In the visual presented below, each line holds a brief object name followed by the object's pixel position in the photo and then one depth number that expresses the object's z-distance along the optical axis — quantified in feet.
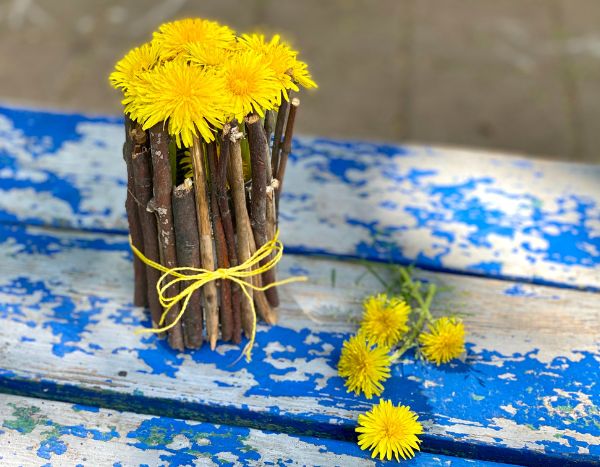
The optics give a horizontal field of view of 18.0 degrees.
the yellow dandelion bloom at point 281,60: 3.40
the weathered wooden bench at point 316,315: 3.53
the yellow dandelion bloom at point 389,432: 3.49
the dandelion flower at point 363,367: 3.58
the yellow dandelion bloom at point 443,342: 3.64
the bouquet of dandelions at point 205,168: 3.33
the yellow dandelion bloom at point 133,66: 3.37
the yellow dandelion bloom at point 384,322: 3.66
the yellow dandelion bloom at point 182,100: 3.31
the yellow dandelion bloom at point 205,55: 3.37
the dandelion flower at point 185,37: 3.41
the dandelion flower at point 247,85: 3.35
